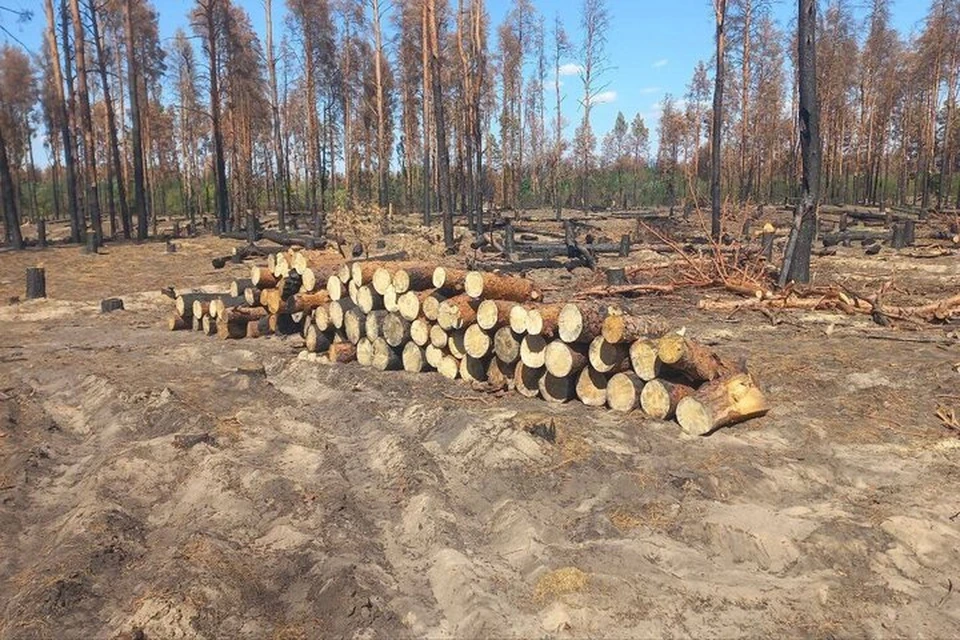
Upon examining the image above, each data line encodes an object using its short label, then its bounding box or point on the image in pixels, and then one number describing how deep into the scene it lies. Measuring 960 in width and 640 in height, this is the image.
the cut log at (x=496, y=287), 7.67
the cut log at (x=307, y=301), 9.94
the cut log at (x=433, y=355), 8.06
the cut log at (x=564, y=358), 6.44
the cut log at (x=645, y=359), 5.96
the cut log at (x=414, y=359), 8.27
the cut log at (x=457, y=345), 7.80
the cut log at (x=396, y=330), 8.34
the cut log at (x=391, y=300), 8.45
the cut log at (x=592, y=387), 6.46
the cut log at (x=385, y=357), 8.50
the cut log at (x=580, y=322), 6.29
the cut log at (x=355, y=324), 8.86
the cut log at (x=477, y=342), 7.37
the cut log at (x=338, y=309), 9.11
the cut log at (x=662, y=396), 5.88
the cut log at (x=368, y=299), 8.80
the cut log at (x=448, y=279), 8.04
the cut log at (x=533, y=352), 6.76
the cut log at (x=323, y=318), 9.32
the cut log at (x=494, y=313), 7.12
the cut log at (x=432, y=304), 7.88
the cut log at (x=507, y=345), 7.07
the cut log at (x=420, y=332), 8.10
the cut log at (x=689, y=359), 5.74
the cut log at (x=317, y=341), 9.38
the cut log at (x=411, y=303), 8.12
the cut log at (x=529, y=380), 6.97
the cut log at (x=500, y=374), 7.31
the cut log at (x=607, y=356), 6.28
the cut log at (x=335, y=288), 9.34
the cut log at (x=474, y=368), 7.60
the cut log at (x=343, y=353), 8.92
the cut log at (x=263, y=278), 10.88
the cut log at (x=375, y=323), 8.64
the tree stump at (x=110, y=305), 13.59
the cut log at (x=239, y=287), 11.40
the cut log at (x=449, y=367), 7.89
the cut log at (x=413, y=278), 8.27
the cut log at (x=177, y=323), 11.79
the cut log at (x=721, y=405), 5.64
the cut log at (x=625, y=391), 6.19
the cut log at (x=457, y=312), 7.54
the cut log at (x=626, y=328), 6.06
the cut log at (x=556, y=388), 6.71
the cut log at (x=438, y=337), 7.90
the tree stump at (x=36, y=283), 14.76
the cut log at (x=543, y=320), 6.62
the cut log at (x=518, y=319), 6.77
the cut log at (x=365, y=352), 8.76
